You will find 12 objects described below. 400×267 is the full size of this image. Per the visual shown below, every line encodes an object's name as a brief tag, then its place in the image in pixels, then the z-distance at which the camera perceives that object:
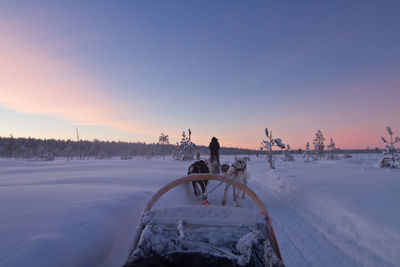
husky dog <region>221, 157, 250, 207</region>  6.91
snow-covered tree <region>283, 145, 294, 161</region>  53.84
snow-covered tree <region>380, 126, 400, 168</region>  19.50
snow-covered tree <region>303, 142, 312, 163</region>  61.49
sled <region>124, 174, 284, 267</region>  1.62
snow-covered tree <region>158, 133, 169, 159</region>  87.00
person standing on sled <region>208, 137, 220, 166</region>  10.56
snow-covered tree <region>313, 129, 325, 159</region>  64.12
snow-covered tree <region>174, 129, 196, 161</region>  42.38
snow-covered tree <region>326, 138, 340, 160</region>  62.30
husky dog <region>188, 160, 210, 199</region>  6.52
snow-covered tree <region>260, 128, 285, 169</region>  24.44
